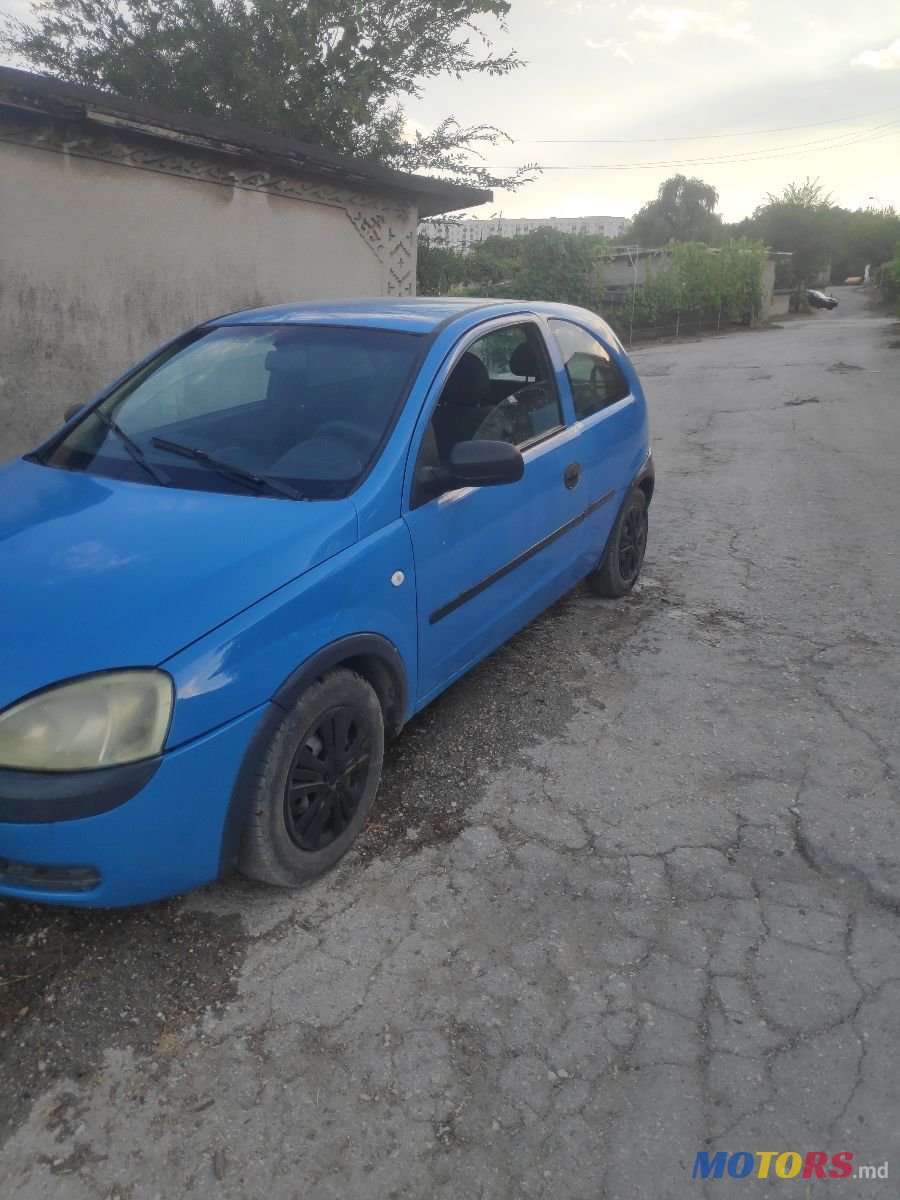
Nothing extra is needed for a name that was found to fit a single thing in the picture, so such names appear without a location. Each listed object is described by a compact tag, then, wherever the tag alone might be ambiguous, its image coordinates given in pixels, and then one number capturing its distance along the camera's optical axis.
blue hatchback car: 2.12
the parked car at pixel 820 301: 48.28
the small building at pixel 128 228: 5.91
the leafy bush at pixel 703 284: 31.48
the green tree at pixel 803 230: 51.41
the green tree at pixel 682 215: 66.62
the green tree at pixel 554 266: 24.00
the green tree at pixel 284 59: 13.33
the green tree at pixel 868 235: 59.06
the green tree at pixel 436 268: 13.42
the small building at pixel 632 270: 30.91
